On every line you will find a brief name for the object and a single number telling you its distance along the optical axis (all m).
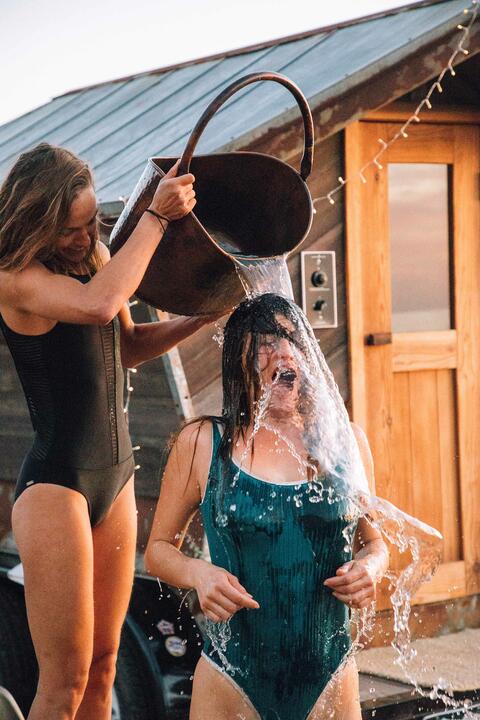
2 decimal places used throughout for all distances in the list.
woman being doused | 2.24
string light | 4.54
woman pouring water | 2.62
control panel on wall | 4.77
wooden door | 5.06
